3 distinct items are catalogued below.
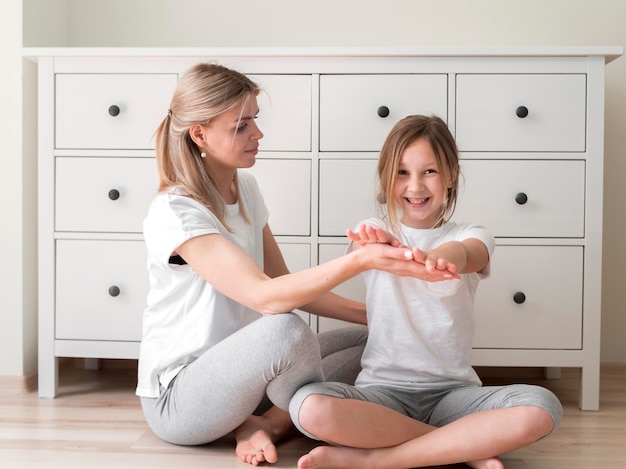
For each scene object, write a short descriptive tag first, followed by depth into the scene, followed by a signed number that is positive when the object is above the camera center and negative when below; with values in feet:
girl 4.24 -0.96
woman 4.31 -0.46
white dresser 5.88 +0.40
